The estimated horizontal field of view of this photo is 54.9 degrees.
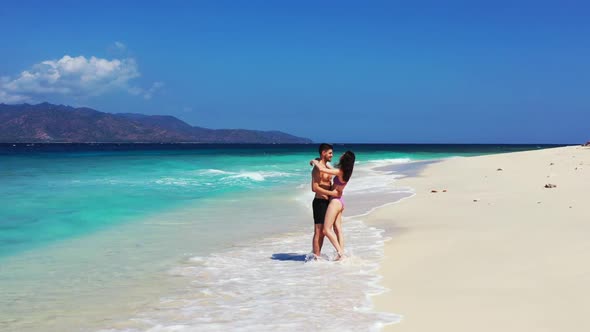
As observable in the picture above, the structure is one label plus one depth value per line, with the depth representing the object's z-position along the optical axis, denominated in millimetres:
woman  7433
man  7734
